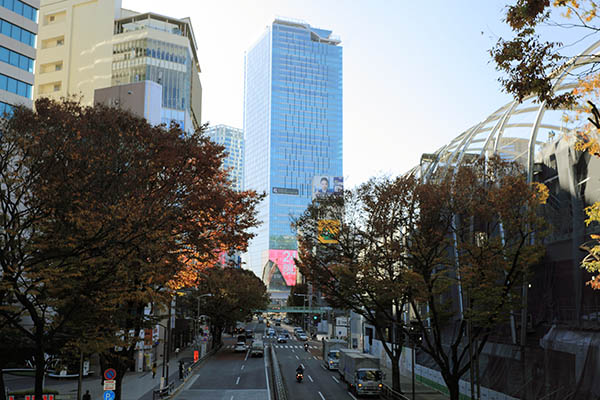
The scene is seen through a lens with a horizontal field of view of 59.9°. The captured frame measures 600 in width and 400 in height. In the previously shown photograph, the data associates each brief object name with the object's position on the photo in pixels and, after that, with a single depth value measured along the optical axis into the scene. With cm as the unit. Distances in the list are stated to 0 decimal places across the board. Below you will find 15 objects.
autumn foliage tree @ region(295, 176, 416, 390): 2856
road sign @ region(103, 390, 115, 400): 1978
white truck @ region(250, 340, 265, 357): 6173
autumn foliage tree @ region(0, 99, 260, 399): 1586
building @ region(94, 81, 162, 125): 5120
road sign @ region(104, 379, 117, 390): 2003
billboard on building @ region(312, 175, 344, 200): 17462
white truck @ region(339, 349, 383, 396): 3356
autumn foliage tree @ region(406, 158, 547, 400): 2297
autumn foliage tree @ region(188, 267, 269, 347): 6650
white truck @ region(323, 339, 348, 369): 5049
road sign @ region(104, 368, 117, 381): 2052
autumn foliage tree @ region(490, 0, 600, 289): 941
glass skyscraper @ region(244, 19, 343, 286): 18088
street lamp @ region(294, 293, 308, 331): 13918
